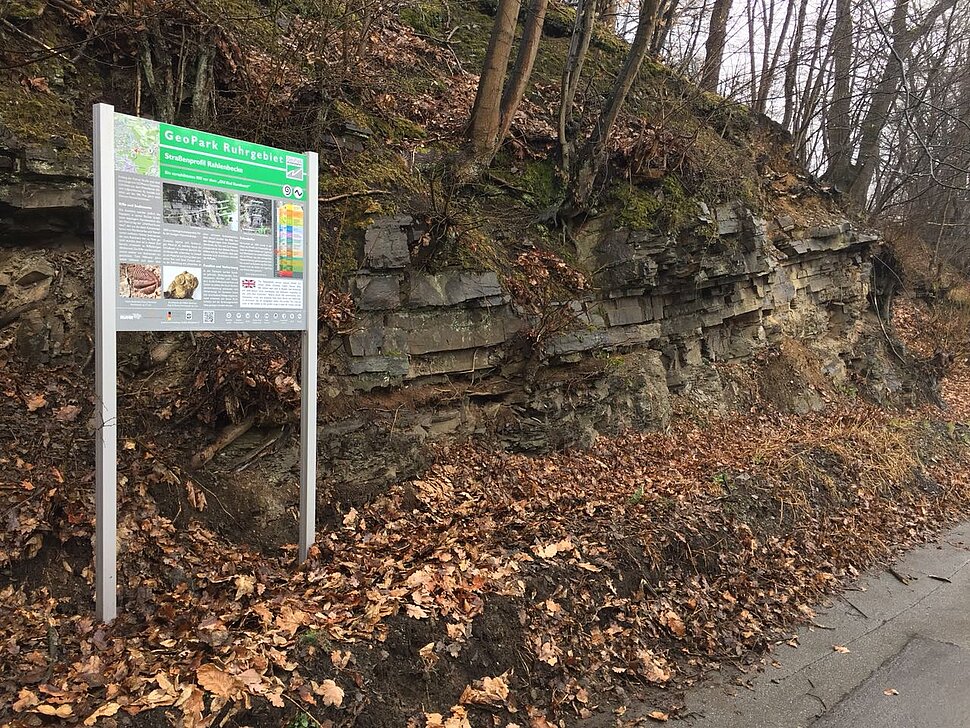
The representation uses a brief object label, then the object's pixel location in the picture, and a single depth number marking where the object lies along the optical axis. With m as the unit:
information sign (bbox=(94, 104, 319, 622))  3.81
